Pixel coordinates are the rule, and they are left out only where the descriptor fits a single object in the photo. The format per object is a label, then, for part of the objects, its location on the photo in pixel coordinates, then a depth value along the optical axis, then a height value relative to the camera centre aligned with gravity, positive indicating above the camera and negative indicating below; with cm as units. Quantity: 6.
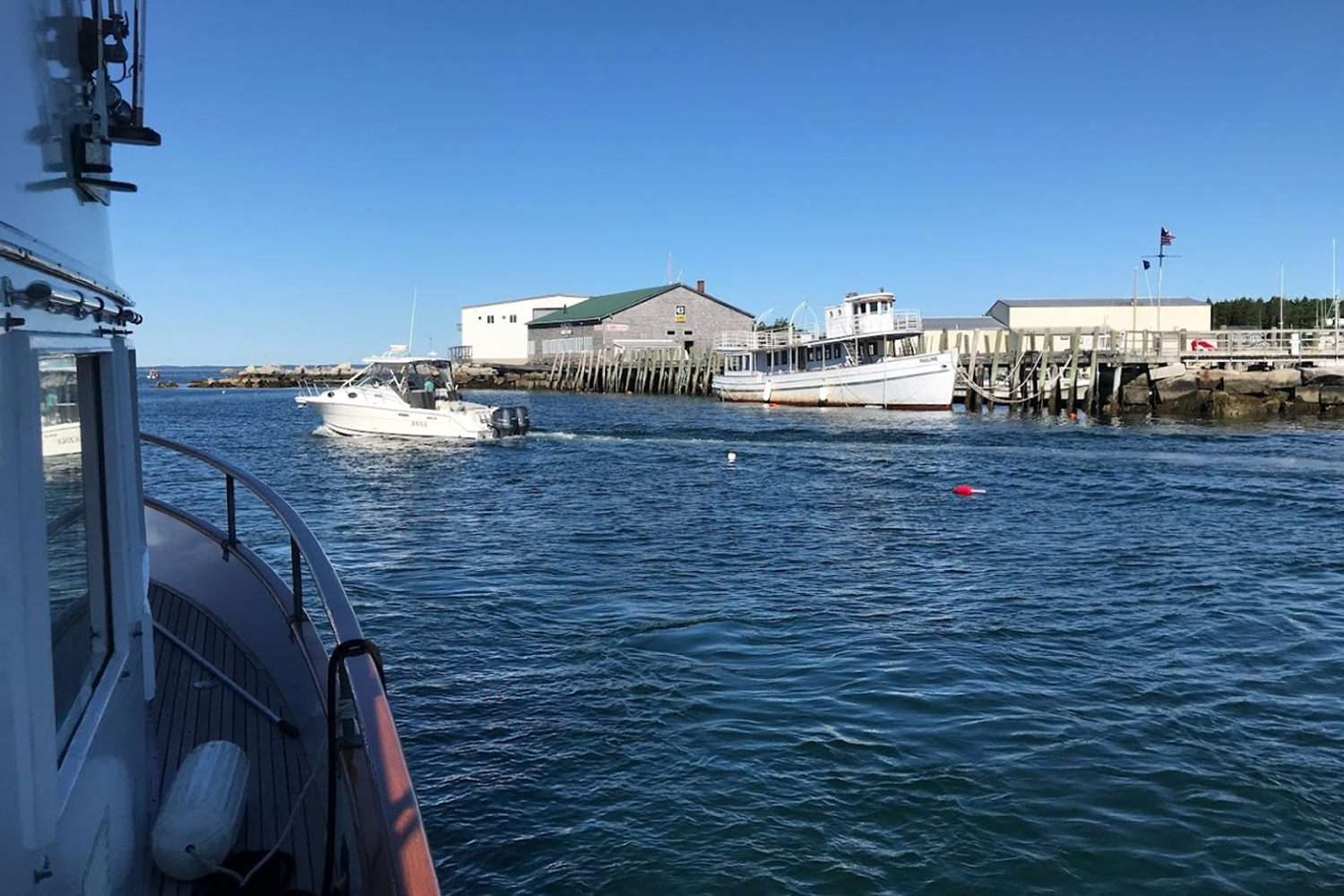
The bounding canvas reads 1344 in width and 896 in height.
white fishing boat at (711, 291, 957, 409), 4700 +142
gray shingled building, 8162 +591
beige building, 7856 +622
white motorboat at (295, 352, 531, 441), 3316 -35
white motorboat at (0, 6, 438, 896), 239 -79
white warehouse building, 9769 +636
